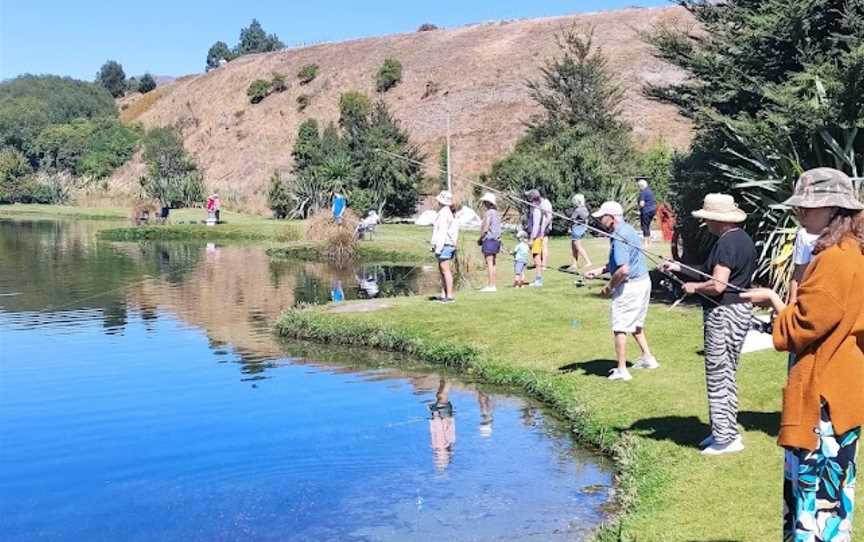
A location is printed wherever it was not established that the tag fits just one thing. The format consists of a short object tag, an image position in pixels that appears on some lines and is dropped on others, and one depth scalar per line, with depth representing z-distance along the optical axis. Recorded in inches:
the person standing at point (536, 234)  705.6
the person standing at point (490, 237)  679.1
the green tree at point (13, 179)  2667.3
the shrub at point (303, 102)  3225.9
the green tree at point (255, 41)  5836.6
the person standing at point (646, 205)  937.5
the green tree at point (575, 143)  1188.5
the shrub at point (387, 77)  3164.4
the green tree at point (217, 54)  5816.9
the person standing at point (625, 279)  396.2
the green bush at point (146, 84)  4662.9
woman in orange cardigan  174.4
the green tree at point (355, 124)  1635.1
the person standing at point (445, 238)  629.9
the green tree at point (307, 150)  1803.6
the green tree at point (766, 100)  497.0
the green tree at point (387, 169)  1537.9
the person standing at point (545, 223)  720.1
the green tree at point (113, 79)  4977.9
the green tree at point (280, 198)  1718.8
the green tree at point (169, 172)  2107.5
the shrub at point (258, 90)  3457.2
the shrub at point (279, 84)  3452.3
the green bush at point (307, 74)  3410.4
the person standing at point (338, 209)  1107.9
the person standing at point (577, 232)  762.2
